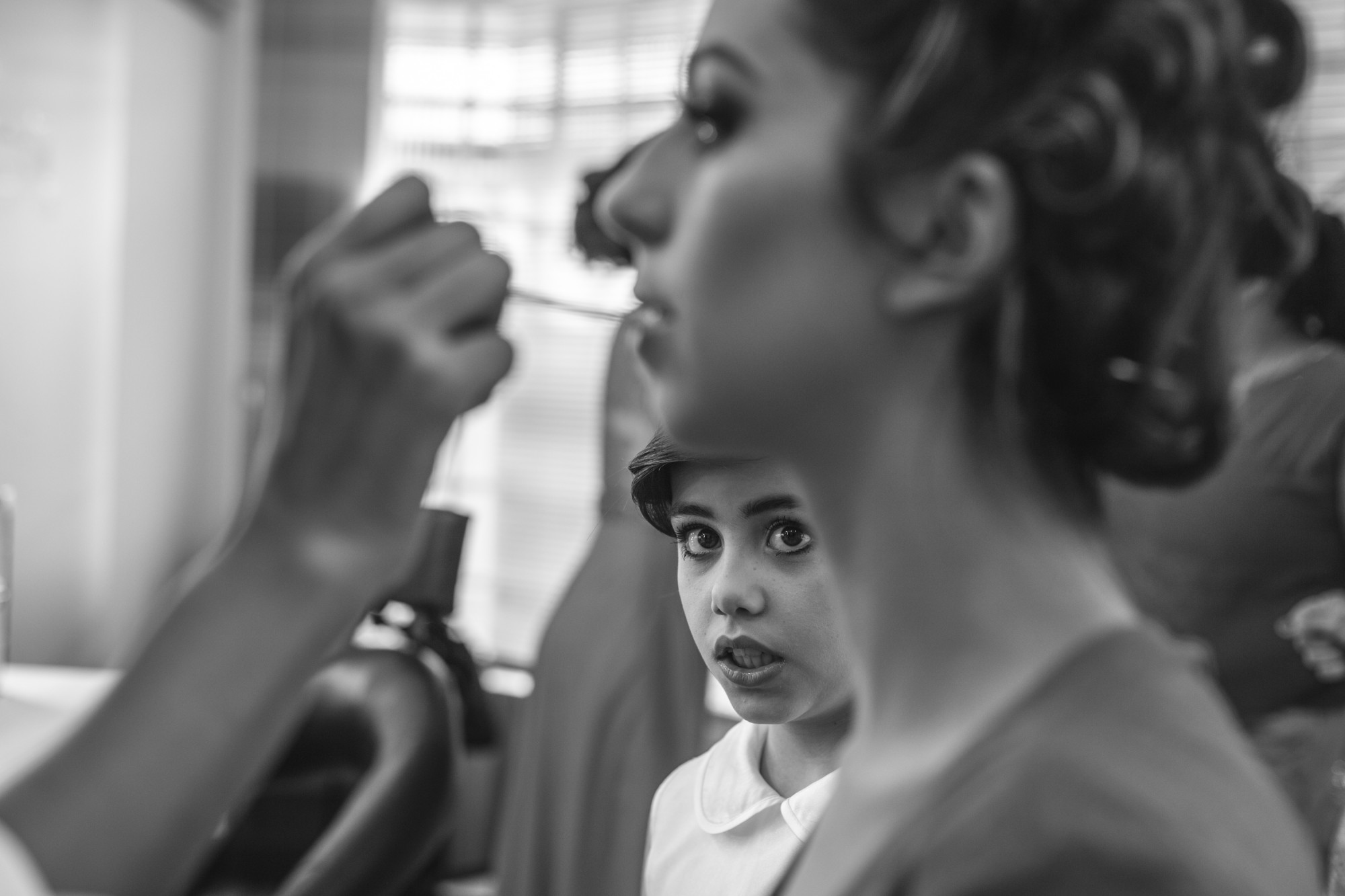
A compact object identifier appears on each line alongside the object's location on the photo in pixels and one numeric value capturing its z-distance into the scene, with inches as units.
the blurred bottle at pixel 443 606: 64.6
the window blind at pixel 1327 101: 118.4
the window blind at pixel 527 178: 166.9
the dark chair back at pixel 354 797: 81.8
